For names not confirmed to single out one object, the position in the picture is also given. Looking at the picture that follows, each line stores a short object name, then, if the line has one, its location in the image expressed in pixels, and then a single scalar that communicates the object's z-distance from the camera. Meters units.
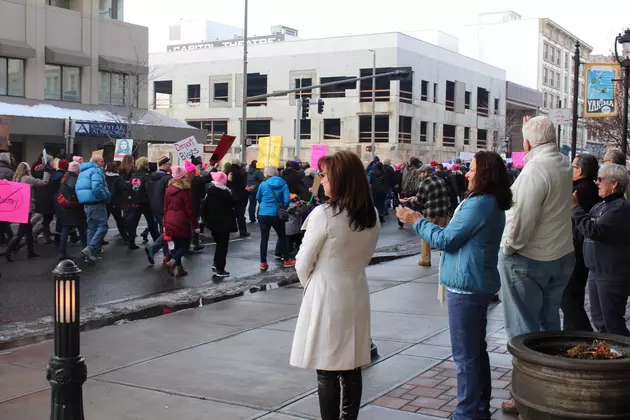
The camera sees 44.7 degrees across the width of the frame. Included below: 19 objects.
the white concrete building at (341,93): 55.97
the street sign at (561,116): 21.00
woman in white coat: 4.46
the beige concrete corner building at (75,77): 30.08
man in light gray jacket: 5.07
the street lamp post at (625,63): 16.16
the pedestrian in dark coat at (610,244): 6.02
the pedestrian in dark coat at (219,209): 11.72
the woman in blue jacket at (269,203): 12.90
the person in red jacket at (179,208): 11.71
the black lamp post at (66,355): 4.51
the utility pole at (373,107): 53.03
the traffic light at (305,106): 35.97
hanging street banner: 18.84
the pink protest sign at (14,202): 9.68
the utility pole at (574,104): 19.18
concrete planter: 3.94
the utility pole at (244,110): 35.16
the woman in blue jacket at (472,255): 4.86
